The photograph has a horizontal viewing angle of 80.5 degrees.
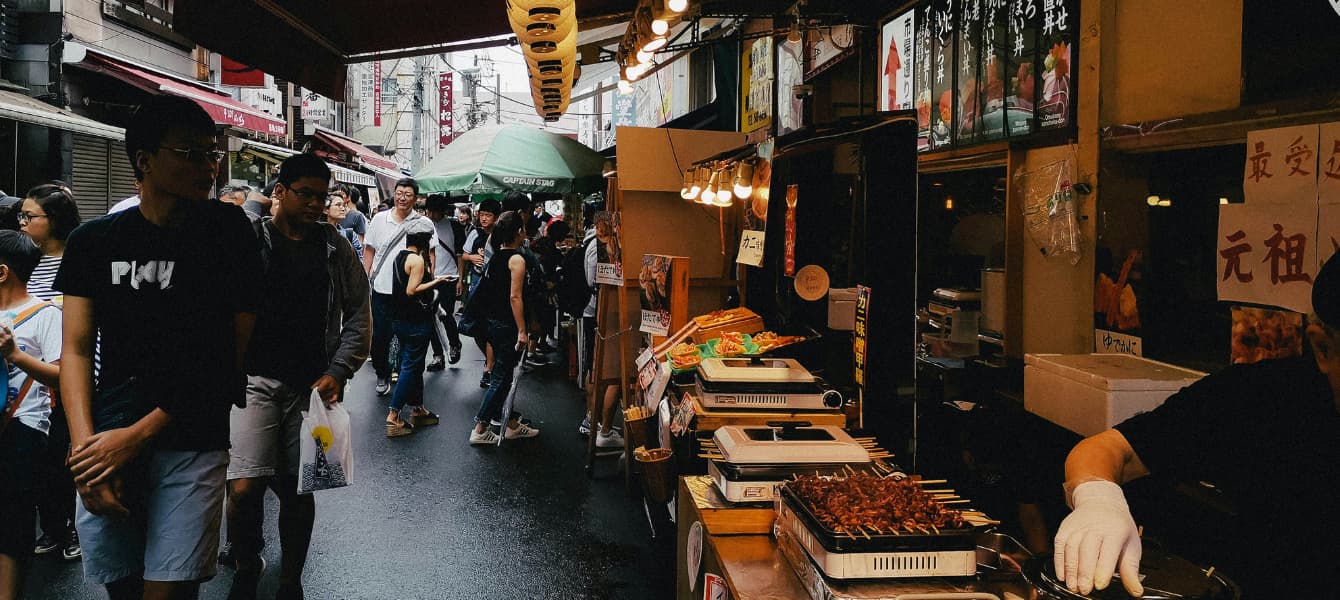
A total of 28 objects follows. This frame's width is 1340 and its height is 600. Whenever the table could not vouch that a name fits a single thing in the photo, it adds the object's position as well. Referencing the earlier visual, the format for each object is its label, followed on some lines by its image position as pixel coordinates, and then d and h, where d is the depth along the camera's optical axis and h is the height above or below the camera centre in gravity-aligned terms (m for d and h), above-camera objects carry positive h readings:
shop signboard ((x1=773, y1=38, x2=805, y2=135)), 10.08 +2.71
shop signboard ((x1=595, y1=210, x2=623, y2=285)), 7.30 +0.24
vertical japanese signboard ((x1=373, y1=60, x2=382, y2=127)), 36.62 +8.78
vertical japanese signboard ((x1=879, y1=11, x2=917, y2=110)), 6.99 +2.04
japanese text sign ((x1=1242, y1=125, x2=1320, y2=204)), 3.03 +0.49
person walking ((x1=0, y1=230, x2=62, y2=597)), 3.73 -0.61
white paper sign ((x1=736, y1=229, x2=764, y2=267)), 5.25 +0.23
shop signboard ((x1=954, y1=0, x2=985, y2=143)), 5.84 +1.59
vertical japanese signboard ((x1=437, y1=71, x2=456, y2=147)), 39.97 +9.36
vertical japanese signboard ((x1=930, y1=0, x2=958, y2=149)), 6.23 +1.70
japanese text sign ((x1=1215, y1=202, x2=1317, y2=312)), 3.03 +0.14
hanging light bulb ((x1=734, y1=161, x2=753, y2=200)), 5.45 +0.71
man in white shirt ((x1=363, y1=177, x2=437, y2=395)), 8.82 +0.32
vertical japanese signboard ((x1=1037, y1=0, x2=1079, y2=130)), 4.76 +1.36
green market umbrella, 11.87 +1.83
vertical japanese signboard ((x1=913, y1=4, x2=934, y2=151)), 6.61 +1.78
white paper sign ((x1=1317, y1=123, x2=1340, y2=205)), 2.90 +0.46
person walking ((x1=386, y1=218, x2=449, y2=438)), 8.53 -0.37
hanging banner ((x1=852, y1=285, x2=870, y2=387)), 3.91 -0.23
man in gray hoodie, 4.08 -0.49
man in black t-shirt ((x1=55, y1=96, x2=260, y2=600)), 2.90 -0.32
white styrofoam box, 3.39 -0.45
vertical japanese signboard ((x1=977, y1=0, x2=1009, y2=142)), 5.49 +1.56
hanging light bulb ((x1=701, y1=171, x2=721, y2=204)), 6.13 +0.73
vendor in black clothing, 1.97 -0.53
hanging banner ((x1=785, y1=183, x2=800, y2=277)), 5.38 +0.39
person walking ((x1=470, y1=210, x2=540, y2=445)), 8.06 -0.38
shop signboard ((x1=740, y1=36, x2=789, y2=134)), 11.41 +2.97
